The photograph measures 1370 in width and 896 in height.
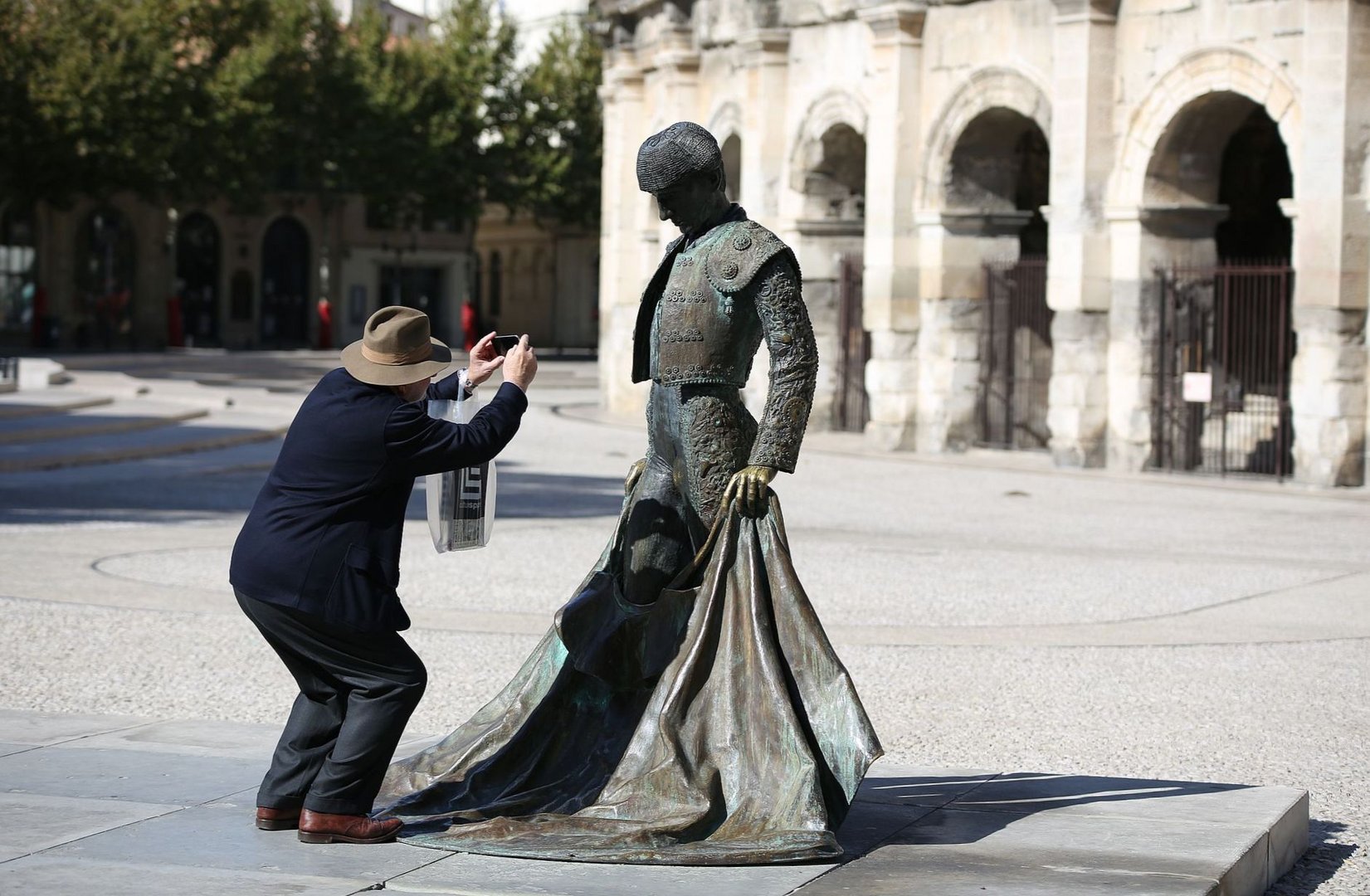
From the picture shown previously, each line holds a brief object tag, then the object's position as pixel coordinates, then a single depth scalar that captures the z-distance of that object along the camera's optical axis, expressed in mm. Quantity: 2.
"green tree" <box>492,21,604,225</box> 53156
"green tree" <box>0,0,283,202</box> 44375
